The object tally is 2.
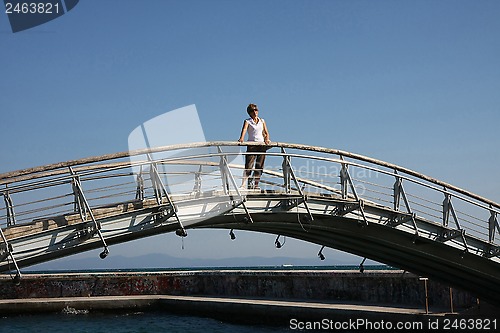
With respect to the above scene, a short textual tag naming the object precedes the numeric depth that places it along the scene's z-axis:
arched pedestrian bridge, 10.86
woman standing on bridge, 13.72
